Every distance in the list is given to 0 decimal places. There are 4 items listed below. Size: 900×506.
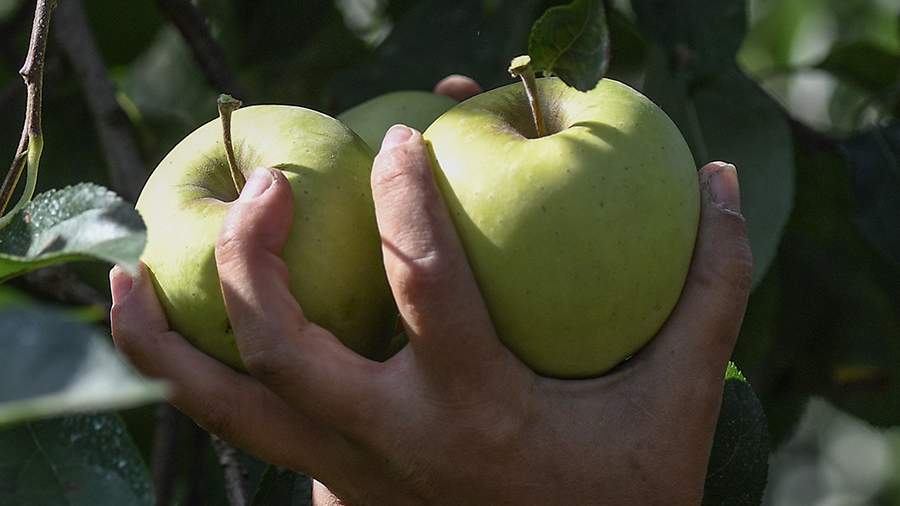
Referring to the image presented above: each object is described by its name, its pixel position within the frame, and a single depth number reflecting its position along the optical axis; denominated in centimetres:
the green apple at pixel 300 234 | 110
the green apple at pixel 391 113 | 117
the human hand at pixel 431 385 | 108
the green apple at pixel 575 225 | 109
